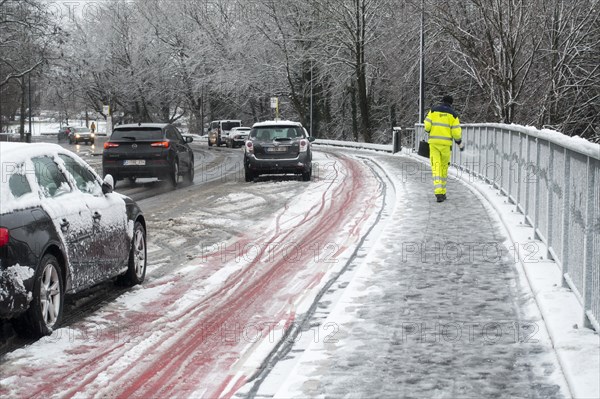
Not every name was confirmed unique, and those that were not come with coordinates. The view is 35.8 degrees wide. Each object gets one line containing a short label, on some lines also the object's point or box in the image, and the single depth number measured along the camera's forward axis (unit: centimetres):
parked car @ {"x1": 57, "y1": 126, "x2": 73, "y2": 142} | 9369
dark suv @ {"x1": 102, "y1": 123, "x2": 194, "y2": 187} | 2236
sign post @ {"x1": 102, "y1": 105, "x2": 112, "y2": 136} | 5838
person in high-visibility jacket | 1659
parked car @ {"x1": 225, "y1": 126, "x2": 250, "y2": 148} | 5988
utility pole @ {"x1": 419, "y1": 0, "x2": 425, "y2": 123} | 3831
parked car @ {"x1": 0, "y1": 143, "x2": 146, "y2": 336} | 669
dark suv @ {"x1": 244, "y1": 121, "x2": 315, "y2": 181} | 2322
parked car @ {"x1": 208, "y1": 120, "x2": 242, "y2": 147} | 6247
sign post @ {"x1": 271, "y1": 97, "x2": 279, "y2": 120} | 5959
